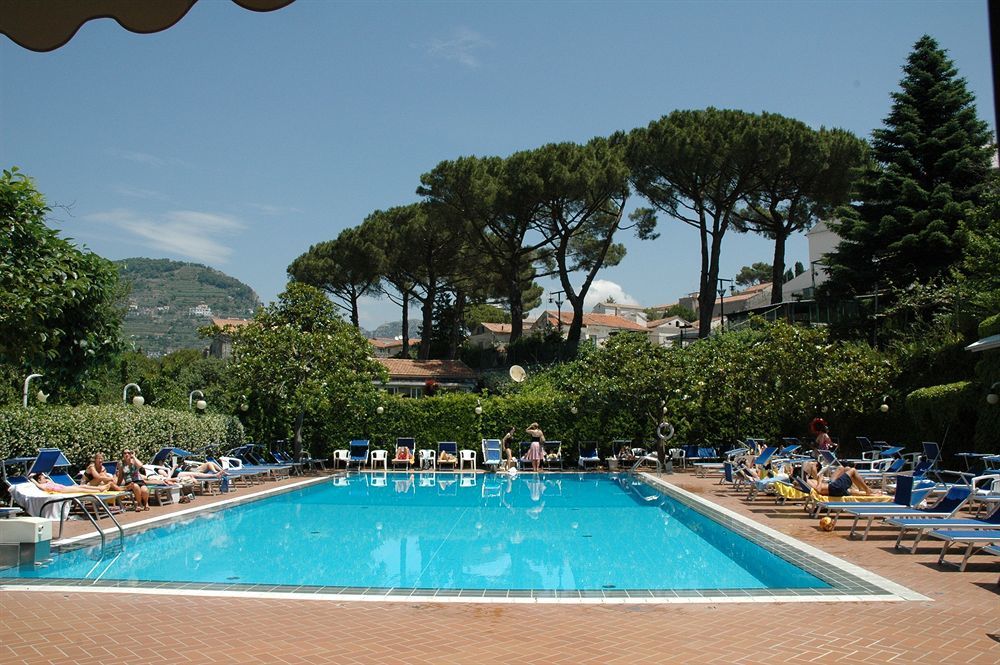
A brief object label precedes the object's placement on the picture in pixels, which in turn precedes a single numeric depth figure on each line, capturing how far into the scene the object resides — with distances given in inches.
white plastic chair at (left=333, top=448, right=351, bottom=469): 884.6
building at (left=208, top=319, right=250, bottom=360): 2571.4
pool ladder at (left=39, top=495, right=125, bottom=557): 355.6
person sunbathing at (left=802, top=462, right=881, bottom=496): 434.9
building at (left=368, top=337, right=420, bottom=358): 3060.3
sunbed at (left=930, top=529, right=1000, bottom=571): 295.9
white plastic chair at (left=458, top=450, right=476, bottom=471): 897.5
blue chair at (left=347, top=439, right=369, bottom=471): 895.7
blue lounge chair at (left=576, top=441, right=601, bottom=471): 872.9
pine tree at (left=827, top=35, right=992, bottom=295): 975.6
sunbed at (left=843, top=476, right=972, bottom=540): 364.5
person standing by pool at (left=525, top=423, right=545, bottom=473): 856.9
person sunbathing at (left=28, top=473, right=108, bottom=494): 411.5
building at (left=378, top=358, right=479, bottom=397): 1557.6
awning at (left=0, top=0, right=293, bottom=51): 91.2
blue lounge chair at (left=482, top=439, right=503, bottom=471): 869.2
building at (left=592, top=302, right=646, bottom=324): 3705.7
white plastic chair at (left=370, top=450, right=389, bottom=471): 890.7
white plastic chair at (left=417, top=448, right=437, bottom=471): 892.7
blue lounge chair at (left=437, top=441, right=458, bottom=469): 900.2
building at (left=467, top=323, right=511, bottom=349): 2637.3
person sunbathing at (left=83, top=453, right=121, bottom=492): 477.1
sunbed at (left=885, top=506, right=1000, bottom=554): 323.6
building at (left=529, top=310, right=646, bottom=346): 2827.3
